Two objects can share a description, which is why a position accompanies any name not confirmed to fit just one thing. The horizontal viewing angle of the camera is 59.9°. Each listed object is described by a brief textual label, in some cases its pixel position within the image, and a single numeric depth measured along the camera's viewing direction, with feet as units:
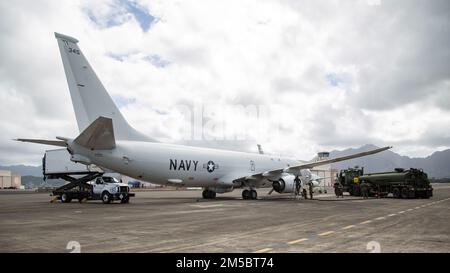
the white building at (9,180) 388.16
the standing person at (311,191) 112.82
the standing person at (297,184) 110.86
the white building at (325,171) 371.97
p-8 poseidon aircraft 78.07
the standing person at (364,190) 126.60
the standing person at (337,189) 134.20
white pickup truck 90.53
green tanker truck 117.70
